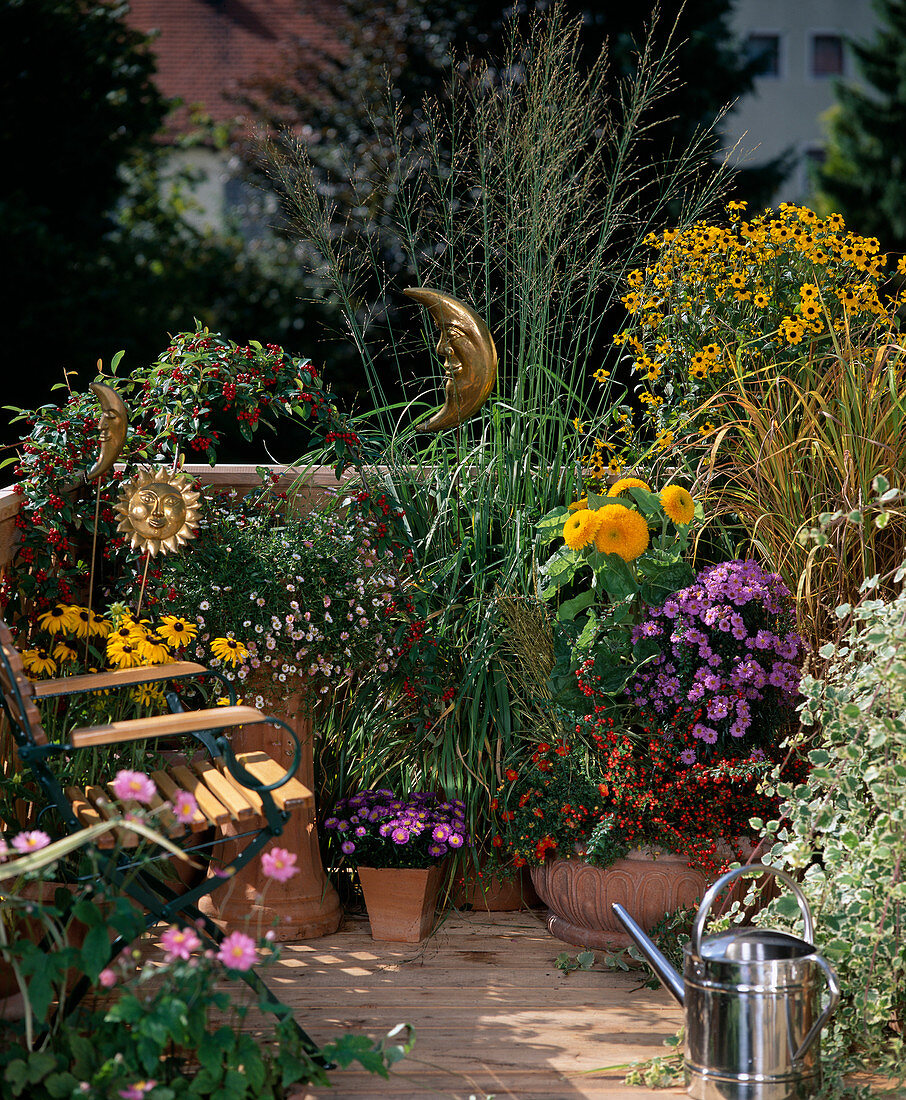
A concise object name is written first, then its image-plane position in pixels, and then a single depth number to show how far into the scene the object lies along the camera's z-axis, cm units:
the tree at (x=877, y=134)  1600
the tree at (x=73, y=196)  773
